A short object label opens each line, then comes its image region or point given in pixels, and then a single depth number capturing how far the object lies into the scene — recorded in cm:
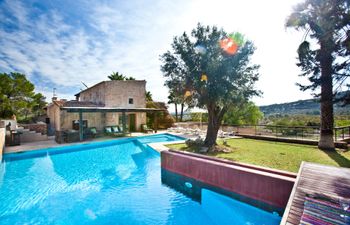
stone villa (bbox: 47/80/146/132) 1920
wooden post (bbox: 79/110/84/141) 1623
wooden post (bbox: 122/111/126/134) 1955
